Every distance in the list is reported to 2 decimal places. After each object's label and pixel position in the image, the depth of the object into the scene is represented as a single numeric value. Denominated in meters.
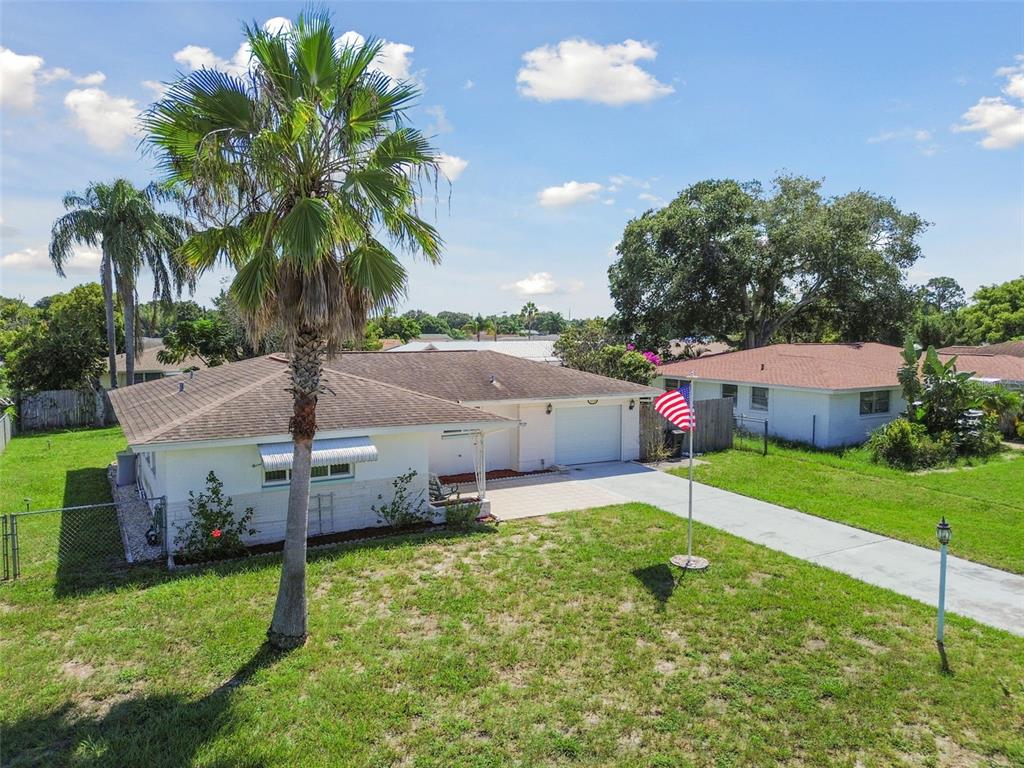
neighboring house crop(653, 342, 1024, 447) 21.03
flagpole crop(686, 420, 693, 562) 10.17
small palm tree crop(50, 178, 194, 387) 26.48
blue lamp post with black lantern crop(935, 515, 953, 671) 7.28
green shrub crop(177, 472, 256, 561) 10.63
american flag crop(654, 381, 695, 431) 11.24
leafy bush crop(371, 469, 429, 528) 12.41
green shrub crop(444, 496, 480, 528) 12.49
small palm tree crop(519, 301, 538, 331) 87.53
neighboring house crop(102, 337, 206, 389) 35.70
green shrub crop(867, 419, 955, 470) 18.05
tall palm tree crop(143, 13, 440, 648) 6.94
